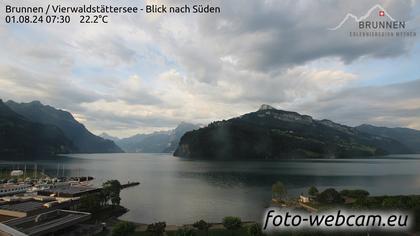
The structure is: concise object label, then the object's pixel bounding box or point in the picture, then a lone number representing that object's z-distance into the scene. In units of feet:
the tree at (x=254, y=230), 160.45
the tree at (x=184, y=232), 161.03
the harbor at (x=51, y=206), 175.73
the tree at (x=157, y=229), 175.83
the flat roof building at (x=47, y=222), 165.27
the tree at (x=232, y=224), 184.24
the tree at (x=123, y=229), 167.43
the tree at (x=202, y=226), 185.16
